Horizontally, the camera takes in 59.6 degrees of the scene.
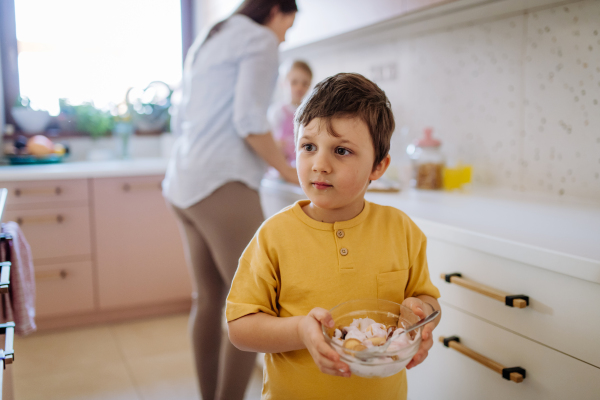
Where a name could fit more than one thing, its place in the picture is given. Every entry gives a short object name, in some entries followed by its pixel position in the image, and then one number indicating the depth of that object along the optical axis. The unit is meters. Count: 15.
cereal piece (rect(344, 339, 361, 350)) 0.68
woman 1.47
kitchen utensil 0.64
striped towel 1.17
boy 0.79
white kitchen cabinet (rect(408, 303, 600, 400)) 0.95
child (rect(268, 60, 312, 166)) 2.33
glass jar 1.83
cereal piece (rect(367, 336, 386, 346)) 0.70
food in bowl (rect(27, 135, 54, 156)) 2.83
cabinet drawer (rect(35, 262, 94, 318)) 2.54
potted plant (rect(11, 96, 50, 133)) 3.01
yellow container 1.80
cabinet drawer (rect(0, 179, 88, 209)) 2.47
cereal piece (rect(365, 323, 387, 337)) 0.74
